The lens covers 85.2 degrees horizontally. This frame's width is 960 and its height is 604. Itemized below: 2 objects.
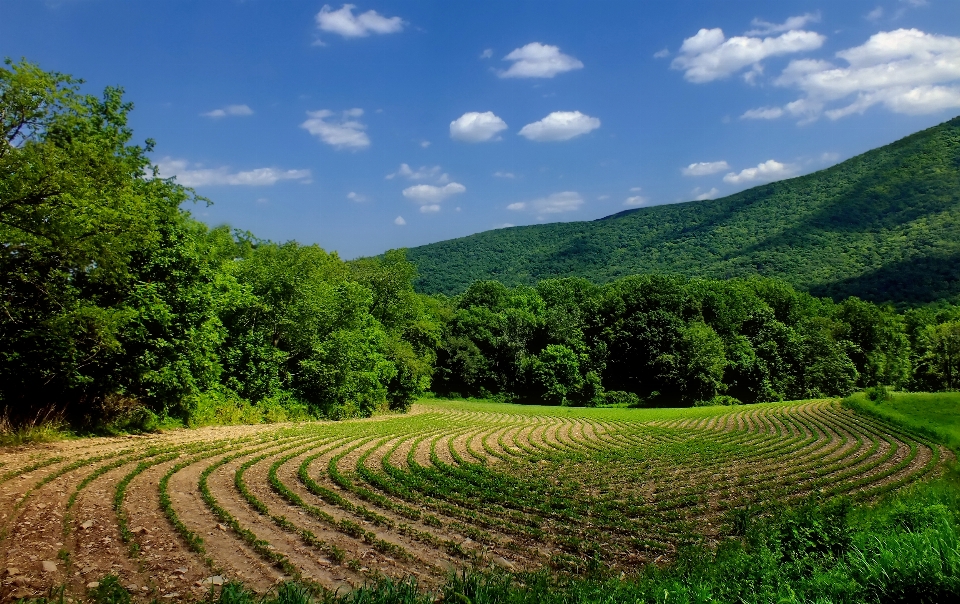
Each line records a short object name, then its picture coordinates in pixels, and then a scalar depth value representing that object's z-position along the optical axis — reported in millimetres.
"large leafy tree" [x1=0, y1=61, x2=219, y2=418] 14703
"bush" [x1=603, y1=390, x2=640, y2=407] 68062
